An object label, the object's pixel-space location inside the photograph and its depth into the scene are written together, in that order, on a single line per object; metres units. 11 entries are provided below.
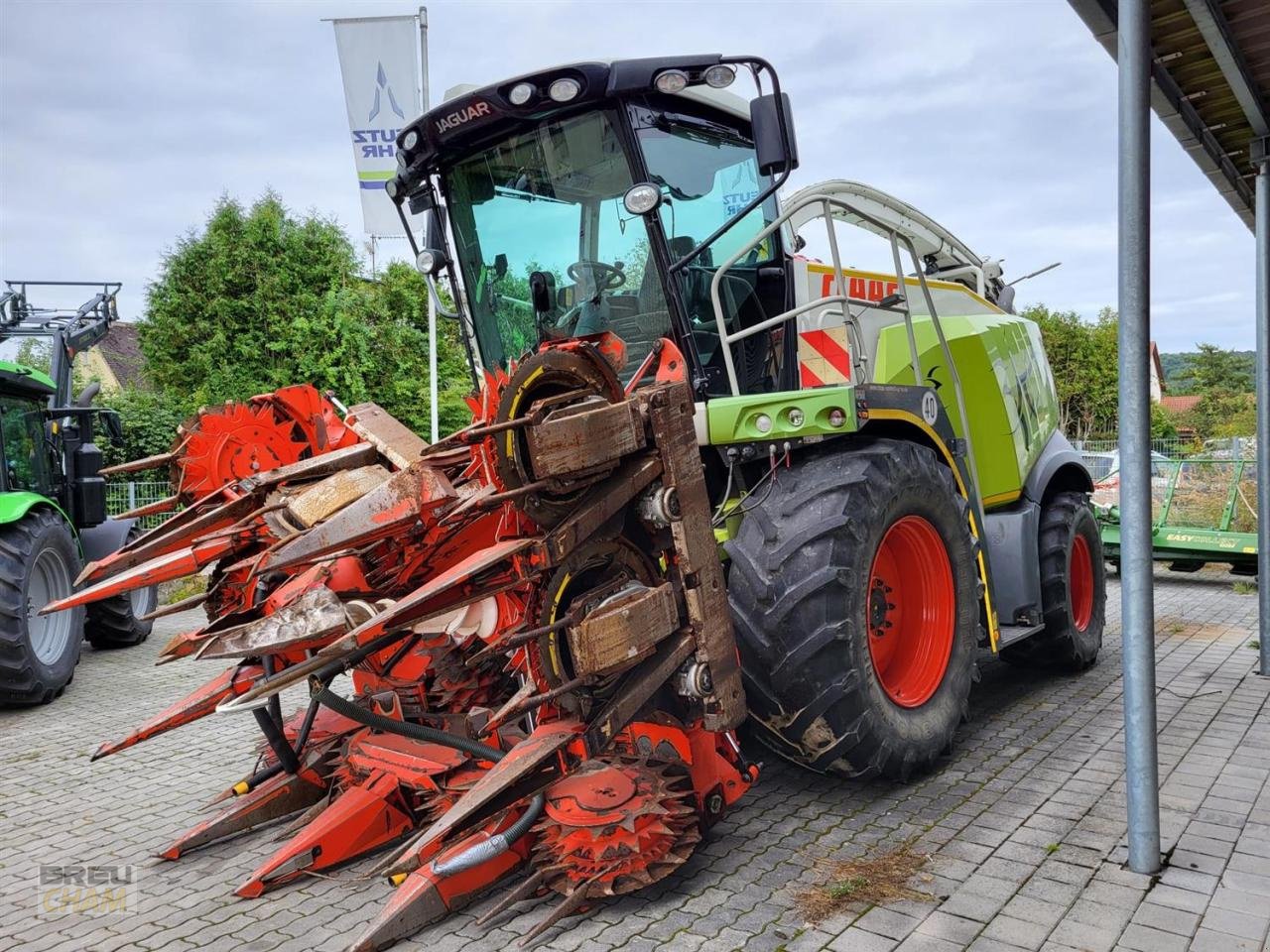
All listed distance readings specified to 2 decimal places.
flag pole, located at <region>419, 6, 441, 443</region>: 10.43
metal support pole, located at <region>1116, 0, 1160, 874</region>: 3.01
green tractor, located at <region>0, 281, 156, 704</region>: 6.25
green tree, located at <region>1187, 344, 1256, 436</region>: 28.20
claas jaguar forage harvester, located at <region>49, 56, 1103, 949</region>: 2.79
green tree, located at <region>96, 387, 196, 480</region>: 15.08
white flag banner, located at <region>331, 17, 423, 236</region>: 10.34
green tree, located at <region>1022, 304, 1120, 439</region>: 33.84
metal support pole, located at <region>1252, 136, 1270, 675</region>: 5.59
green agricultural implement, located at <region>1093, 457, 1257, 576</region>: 9.29
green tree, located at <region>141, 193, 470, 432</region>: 17.50
